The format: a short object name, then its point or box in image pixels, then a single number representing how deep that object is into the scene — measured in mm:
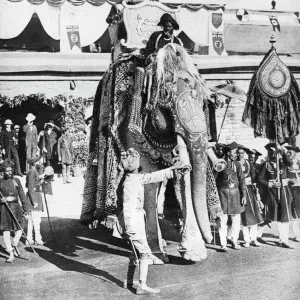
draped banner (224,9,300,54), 6328
